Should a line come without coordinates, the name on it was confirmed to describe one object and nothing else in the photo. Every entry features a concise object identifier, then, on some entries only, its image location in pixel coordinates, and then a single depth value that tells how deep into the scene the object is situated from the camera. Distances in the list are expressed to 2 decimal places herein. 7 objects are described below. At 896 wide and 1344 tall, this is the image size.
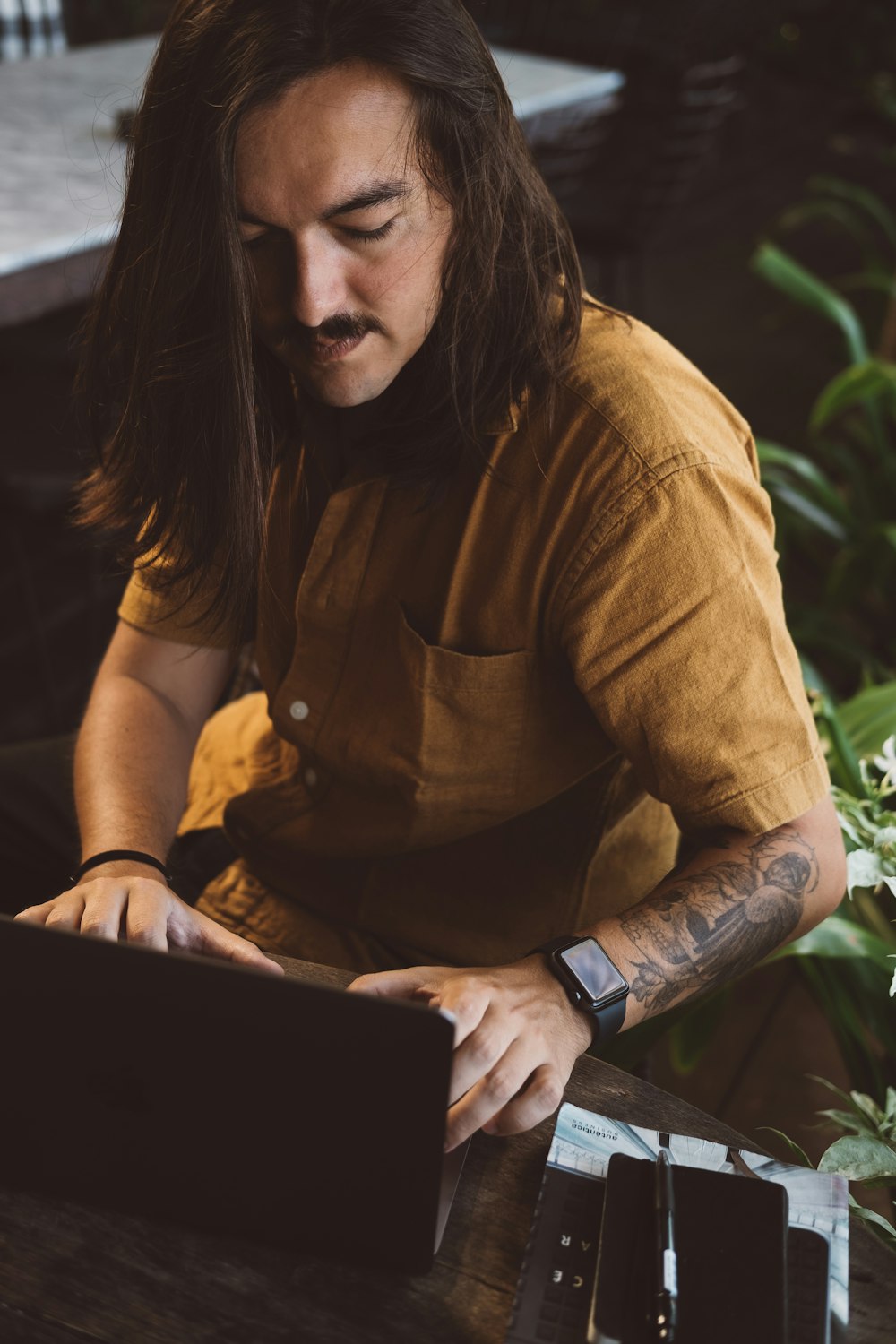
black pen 0.66
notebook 0.70
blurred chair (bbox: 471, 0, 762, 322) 3.45
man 0.95
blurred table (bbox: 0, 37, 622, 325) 2.01
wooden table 0.70
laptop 0.62
